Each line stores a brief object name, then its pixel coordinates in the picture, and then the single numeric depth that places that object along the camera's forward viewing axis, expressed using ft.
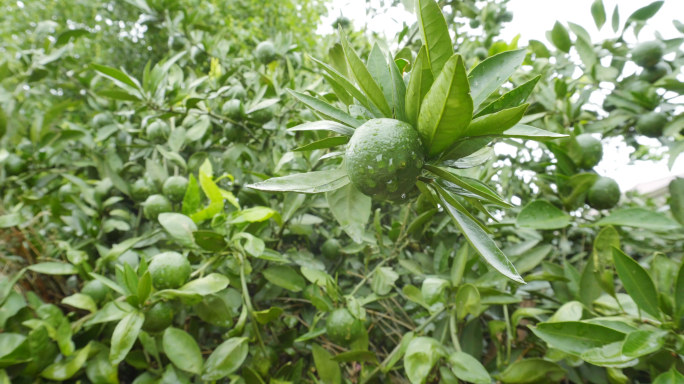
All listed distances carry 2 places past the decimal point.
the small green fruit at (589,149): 3.90
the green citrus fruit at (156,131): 5.09
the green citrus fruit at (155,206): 4.22
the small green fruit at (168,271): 3.26
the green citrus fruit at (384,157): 1.91
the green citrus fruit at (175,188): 4.36
